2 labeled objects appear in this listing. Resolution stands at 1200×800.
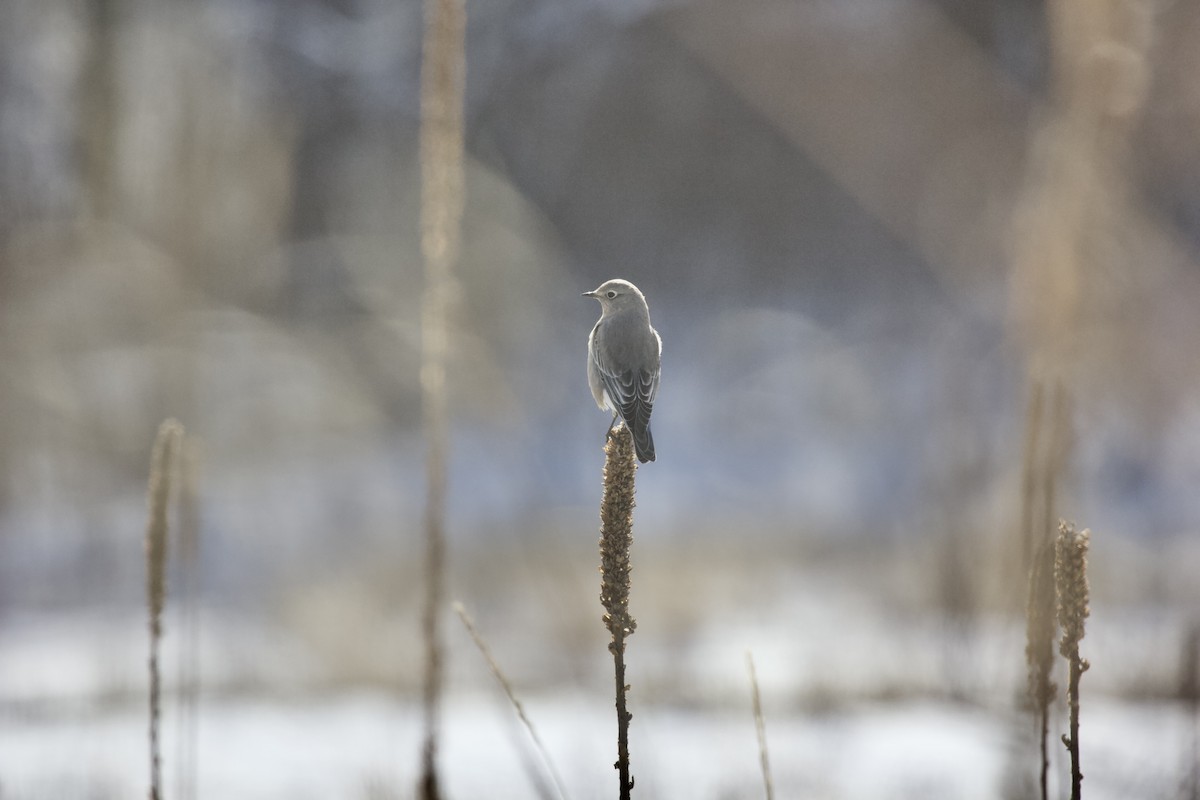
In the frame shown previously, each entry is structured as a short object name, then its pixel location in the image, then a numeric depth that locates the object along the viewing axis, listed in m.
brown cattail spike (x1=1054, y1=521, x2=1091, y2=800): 16.23
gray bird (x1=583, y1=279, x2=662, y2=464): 16.46
